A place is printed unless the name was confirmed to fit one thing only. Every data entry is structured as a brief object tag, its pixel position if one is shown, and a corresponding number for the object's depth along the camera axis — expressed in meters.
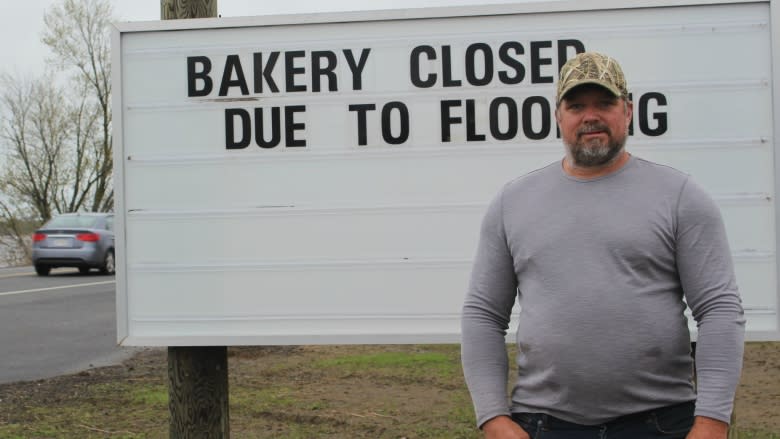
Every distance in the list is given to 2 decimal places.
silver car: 20.80
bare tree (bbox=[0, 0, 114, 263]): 40.91
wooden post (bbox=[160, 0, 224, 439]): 4.64
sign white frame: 4.39
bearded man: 2.49
